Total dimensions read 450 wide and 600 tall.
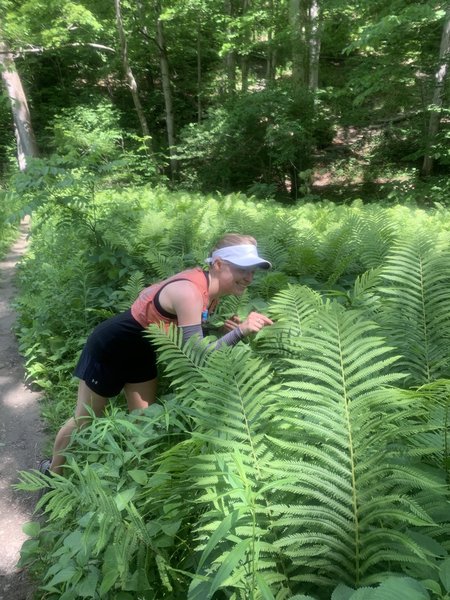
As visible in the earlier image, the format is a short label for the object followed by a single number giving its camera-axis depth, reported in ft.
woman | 8.25
